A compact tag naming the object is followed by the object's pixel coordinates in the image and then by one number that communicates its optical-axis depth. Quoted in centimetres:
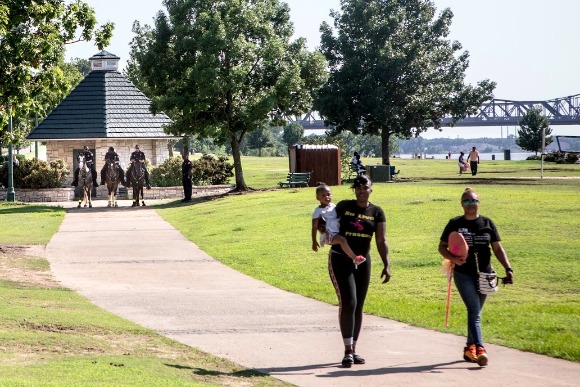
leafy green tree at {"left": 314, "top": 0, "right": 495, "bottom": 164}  7181
